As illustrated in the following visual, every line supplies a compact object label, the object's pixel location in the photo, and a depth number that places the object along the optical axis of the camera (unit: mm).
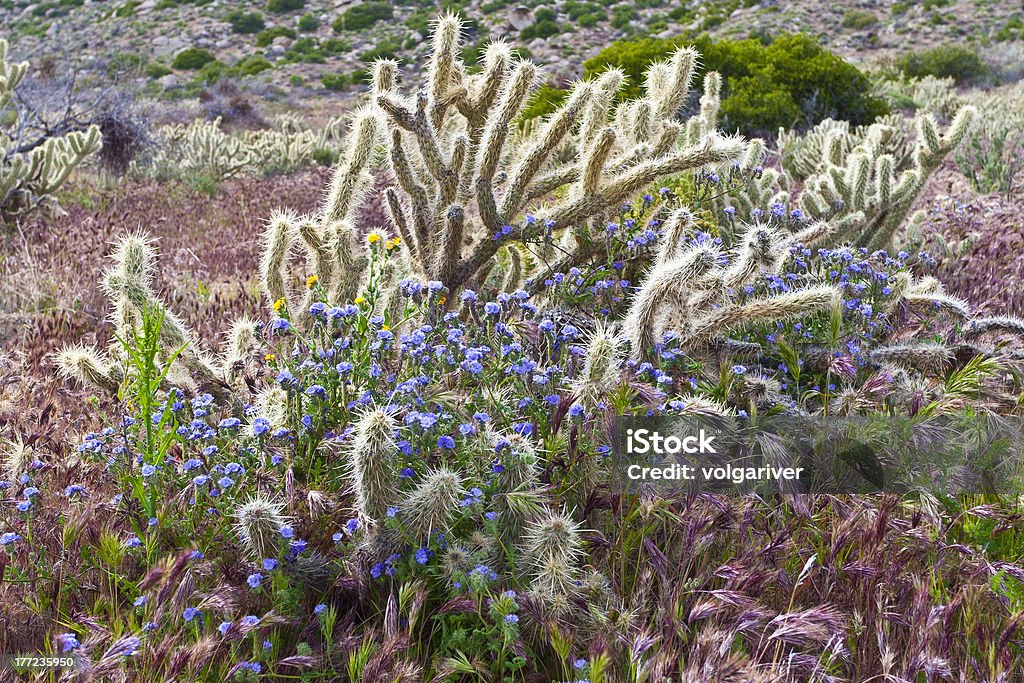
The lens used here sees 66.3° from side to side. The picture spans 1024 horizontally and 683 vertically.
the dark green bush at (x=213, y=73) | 33031
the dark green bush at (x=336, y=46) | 37000
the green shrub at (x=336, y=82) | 32375
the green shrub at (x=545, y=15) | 35438
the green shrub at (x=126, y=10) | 42438
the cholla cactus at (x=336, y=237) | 3168
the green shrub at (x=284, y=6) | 41353
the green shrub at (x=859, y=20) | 33688
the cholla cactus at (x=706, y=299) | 2627
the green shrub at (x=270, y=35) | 38250
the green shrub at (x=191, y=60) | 35312
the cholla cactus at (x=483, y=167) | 3393
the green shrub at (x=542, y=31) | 34250
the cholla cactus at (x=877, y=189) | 4555
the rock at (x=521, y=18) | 35134
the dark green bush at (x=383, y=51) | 34781
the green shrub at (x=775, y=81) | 10406
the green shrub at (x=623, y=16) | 35562
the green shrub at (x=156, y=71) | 33812
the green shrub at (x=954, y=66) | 19469
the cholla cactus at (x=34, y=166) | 6117
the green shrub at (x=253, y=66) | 34219
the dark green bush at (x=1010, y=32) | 26802
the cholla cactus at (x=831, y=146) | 5559
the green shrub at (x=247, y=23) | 39844
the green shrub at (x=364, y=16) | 38781
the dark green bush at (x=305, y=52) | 35844
